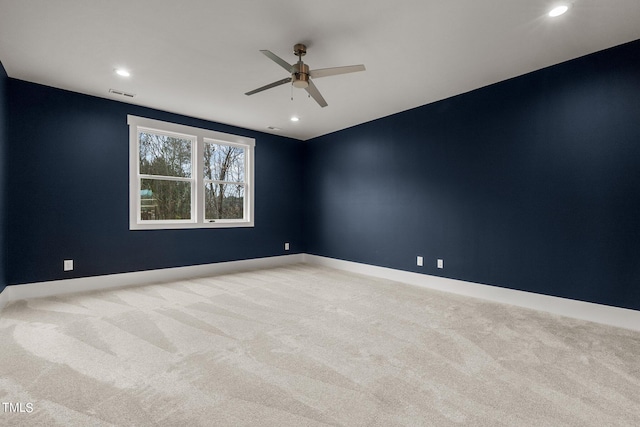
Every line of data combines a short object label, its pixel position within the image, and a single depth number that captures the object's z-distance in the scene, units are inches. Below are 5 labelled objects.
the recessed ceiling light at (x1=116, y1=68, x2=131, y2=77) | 126.5
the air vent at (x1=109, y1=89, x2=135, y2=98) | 148.8
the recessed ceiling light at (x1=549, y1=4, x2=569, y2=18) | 87.5
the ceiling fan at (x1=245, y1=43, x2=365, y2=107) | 97.0
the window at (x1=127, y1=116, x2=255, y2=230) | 172.6
